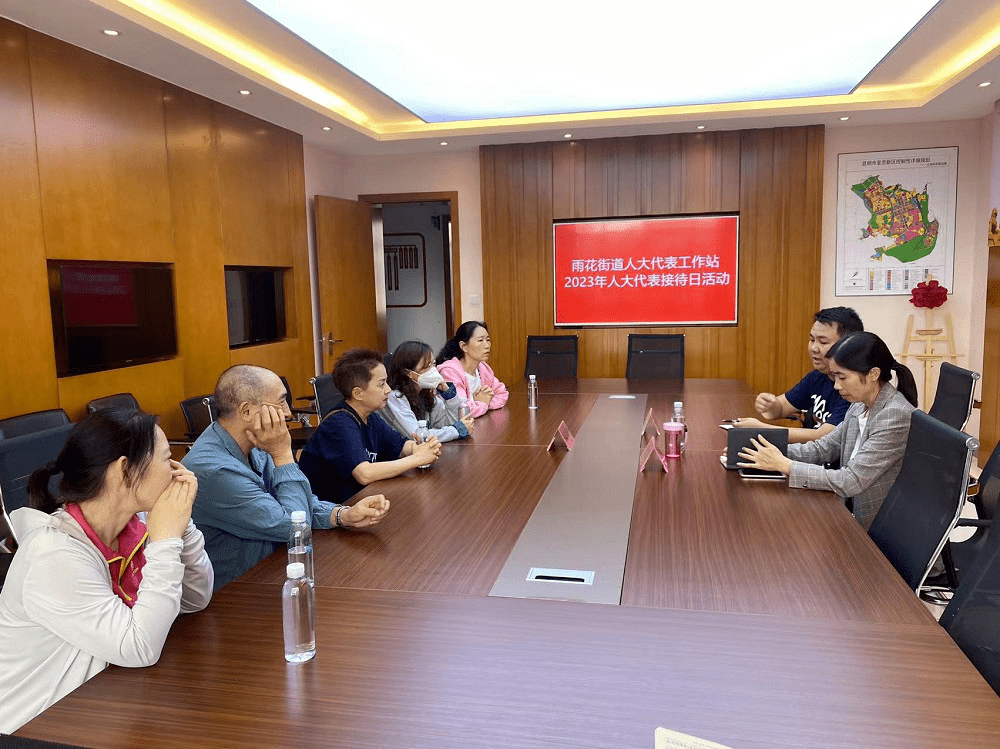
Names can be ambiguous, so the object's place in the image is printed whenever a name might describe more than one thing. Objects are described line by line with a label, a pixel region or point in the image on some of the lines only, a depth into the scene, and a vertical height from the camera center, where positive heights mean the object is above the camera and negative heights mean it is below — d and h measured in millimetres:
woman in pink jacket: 4211 -409
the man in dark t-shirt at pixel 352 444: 2602 -535
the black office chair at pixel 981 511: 2557 -821
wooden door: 6305 +179
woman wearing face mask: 3326 -504
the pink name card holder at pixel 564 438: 3115 -626
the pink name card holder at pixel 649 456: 2703 -623
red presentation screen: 6434 +171
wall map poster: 6016 +538
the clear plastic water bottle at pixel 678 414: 3210 -553
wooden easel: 6043 -476
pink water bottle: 2826 -587
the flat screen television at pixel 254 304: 5188 -46
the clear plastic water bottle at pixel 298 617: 1313 -578
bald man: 1907 -499
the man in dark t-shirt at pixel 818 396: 3331 -566
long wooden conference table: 1125 -662
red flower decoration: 5971 -95
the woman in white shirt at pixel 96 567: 1309 -504
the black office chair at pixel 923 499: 1894 -593
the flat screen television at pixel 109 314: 3766 -70
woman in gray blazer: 2375 -492
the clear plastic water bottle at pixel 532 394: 4234 -595
